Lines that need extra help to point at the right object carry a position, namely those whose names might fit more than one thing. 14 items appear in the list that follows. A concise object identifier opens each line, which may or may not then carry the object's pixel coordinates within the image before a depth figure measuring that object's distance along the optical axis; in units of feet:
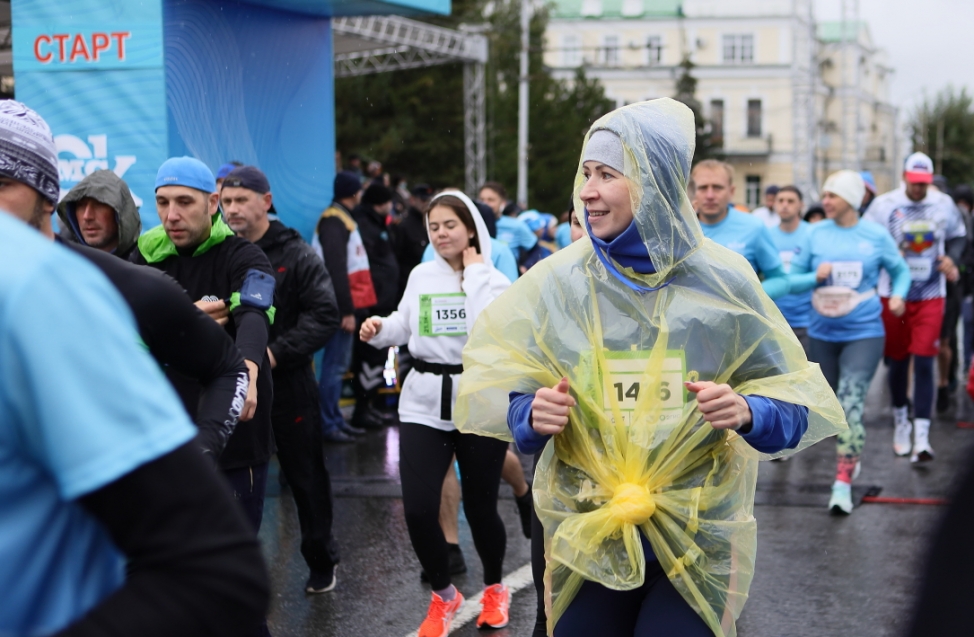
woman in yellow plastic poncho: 9.88
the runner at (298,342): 17.97
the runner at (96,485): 3.98
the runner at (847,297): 24.76
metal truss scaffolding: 49.24
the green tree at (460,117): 106.01
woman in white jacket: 16.58
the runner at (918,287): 29.99
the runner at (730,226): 22.86
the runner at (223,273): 13.47
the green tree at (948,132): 232.26
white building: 243.19
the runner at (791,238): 30.96
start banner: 27.45
